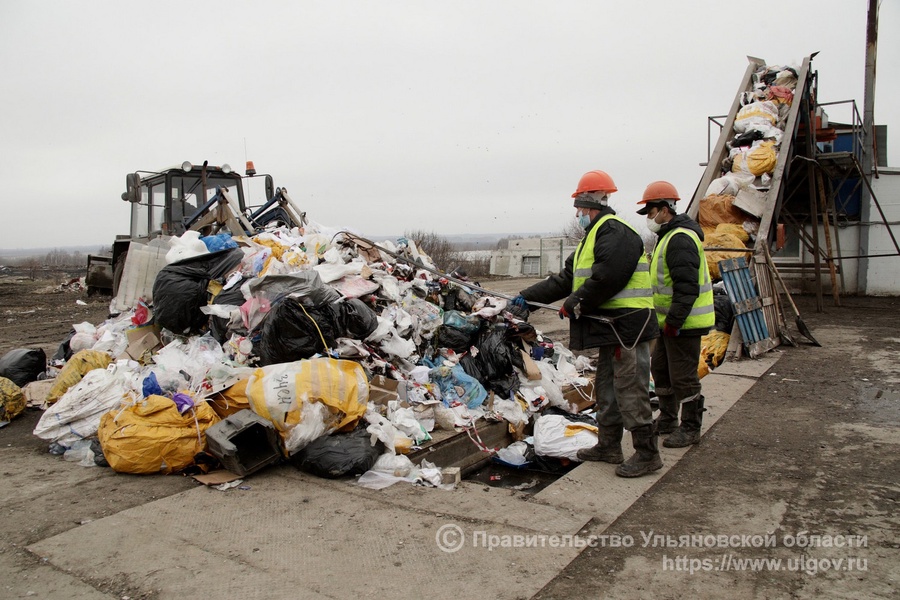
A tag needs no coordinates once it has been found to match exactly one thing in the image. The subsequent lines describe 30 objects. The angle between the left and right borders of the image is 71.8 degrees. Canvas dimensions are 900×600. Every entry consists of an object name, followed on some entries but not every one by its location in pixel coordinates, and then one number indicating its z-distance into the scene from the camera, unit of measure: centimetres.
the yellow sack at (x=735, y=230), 834
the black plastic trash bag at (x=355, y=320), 489
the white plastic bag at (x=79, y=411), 431
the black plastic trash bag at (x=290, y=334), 453
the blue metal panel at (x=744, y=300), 698
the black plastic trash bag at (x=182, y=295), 545
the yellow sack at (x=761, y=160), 900
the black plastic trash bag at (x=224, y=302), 533
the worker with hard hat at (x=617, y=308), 350
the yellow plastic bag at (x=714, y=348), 718
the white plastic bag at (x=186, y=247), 590
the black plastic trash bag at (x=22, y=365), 582
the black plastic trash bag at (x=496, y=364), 537
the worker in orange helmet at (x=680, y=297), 394
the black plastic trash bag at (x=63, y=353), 648
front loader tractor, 848
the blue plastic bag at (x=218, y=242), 625
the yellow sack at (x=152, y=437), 372
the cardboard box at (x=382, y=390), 446
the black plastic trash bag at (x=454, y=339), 561
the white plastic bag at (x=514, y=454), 467
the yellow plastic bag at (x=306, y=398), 376
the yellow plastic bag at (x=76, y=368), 522
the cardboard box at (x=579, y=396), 569
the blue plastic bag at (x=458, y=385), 507
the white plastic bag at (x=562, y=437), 435
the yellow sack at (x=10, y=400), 504
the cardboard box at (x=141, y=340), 559
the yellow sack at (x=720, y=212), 875
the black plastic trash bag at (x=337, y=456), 370
